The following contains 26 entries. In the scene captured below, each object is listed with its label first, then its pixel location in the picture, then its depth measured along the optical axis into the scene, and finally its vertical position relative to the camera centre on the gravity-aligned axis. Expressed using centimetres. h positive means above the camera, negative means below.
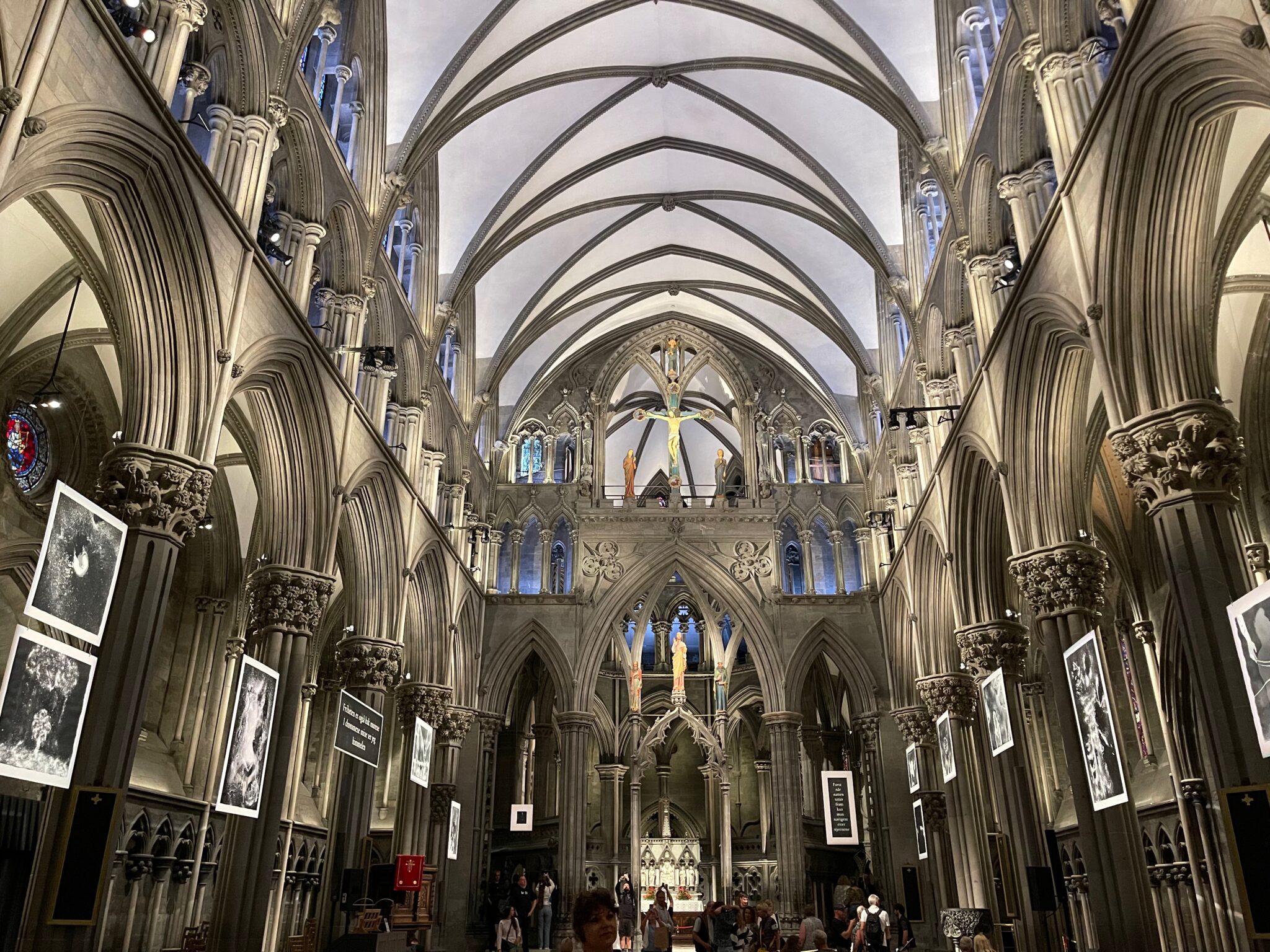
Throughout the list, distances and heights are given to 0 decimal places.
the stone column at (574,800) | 2108 +221
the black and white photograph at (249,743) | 1082 +169
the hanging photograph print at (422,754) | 1727 +249
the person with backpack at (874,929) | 1197 -17
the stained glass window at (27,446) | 1400 +595
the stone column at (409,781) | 1788 +211
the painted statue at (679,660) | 2538 +591
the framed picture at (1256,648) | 728 +179
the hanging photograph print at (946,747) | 1623 +248
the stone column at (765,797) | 2745 +299
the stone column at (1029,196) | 1218 +798
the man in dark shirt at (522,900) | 2000 +23
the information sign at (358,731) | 1321 +224
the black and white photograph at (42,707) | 736 +141
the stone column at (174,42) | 955 +765
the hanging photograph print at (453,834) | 1967 +141
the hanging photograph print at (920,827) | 1907 +149
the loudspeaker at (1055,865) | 1221 +56
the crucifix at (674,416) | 2484 +1130
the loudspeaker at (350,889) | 1359 +29
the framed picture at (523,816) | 2192 +192
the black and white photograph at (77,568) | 750 +246
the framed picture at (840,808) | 2050 +197
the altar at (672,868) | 2500 +103
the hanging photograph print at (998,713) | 1303 +241
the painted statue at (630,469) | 2522 +1027
